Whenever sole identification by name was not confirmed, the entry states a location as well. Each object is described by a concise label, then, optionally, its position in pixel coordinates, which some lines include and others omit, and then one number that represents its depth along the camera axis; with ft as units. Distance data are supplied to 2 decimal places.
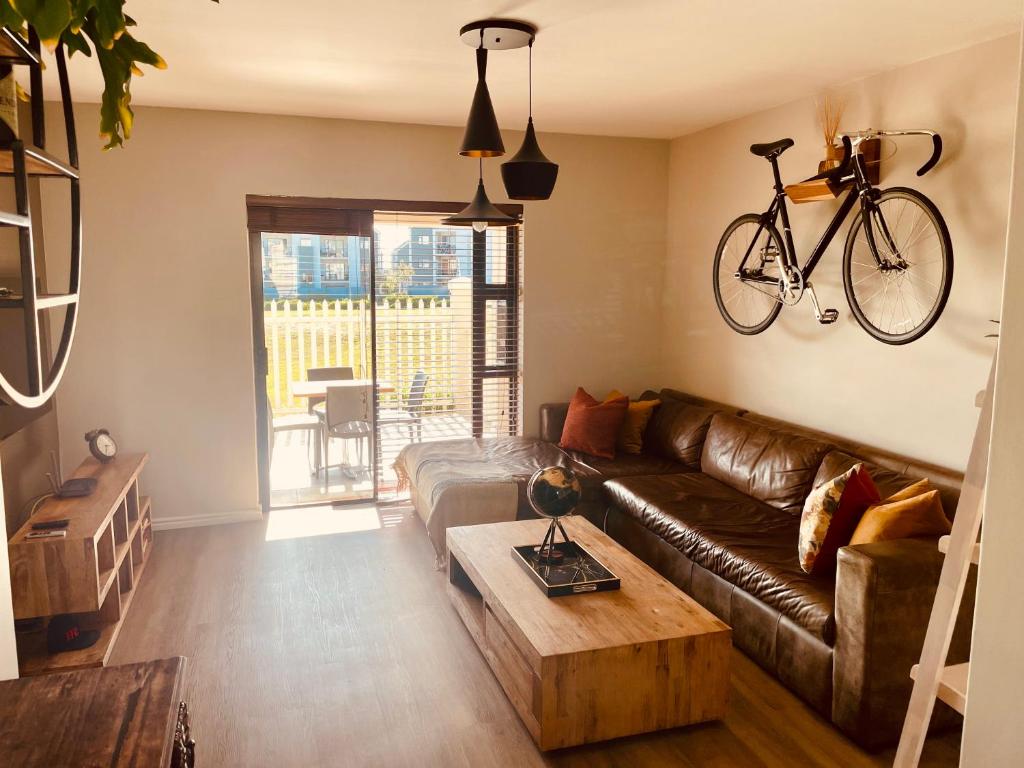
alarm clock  13.82
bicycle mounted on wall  11.21
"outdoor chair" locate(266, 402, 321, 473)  17.03
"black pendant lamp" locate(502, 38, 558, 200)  9.78
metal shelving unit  3.74
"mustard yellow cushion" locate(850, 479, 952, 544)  8.87
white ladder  5.04
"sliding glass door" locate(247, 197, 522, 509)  16.44
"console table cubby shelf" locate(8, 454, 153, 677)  9.95
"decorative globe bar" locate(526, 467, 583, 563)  10.02
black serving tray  9.50
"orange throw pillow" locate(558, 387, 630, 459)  16.43
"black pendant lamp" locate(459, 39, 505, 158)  9.60
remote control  10.39
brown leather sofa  8.26
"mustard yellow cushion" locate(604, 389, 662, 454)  16.76
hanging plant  2.74
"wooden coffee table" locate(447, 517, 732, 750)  8.18
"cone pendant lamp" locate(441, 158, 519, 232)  11.92
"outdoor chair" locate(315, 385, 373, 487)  17.03
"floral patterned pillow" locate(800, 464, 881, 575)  9.62
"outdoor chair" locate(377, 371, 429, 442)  17.44
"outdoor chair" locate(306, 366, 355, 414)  17.08
